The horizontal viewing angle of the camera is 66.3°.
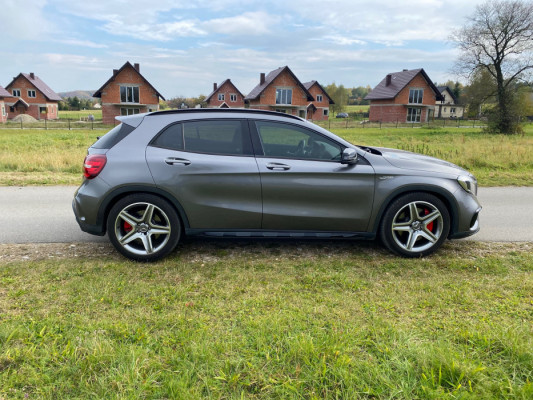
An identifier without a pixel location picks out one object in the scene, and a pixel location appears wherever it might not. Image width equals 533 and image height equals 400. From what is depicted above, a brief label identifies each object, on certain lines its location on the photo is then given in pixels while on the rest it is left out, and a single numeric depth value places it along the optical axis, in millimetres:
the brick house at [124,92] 50469
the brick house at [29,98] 62938
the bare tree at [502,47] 34500
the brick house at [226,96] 65125
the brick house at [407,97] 57750
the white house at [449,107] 93000
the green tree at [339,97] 98625
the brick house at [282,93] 55375
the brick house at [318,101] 67500
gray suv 4359
